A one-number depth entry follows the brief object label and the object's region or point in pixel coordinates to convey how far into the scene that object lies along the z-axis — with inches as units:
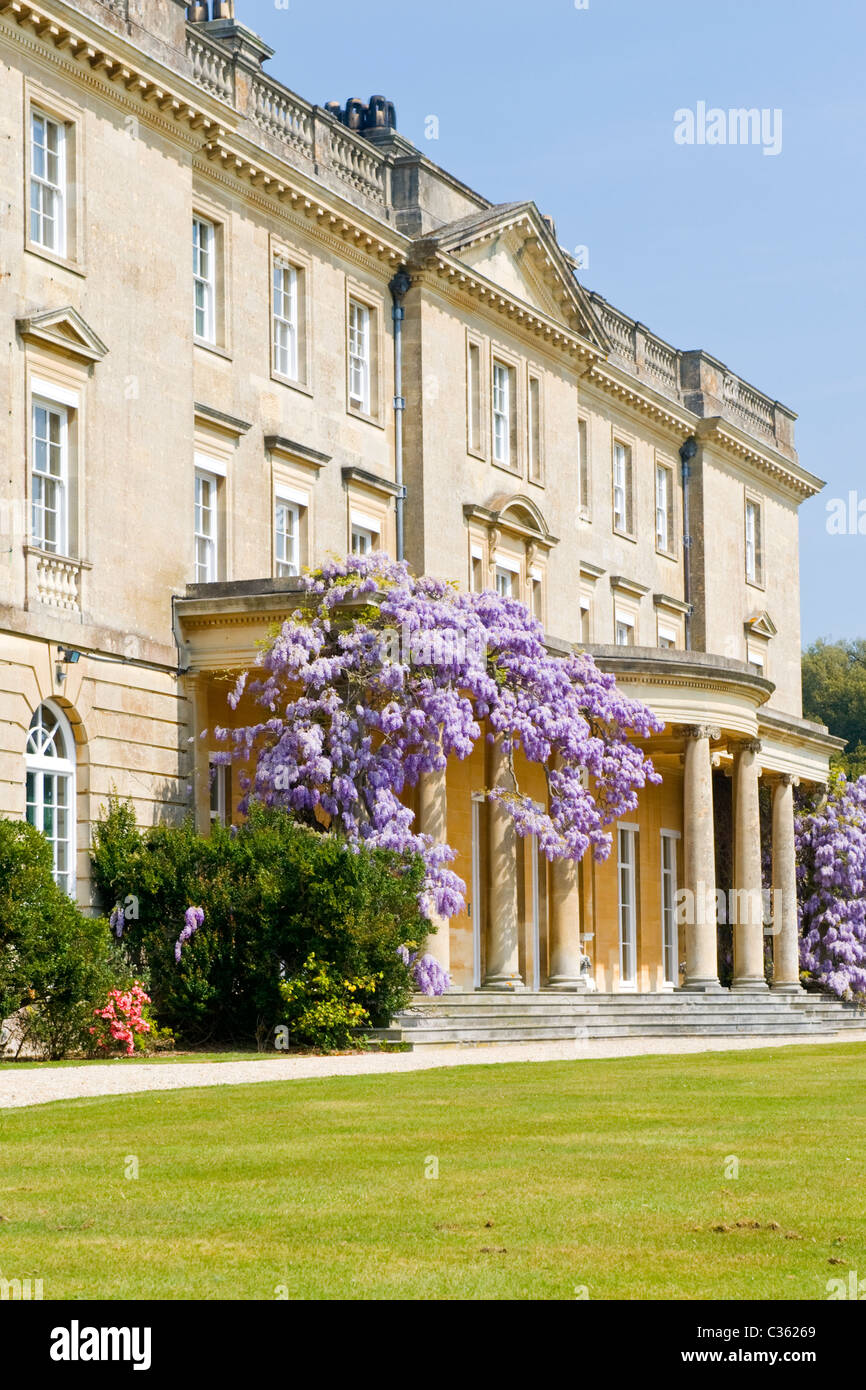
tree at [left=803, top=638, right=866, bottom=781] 3489.2
